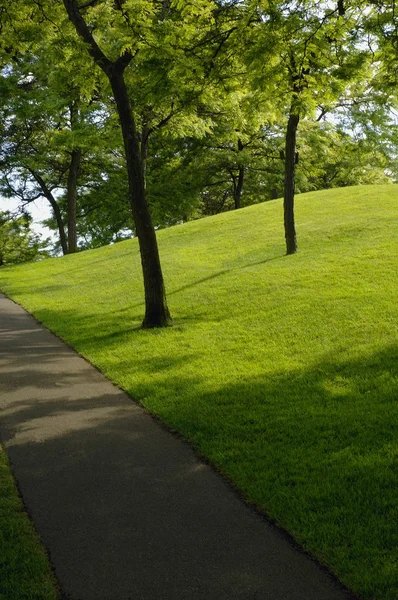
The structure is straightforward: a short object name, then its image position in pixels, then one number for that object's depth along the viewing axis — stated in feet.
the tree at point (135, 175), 40.75
